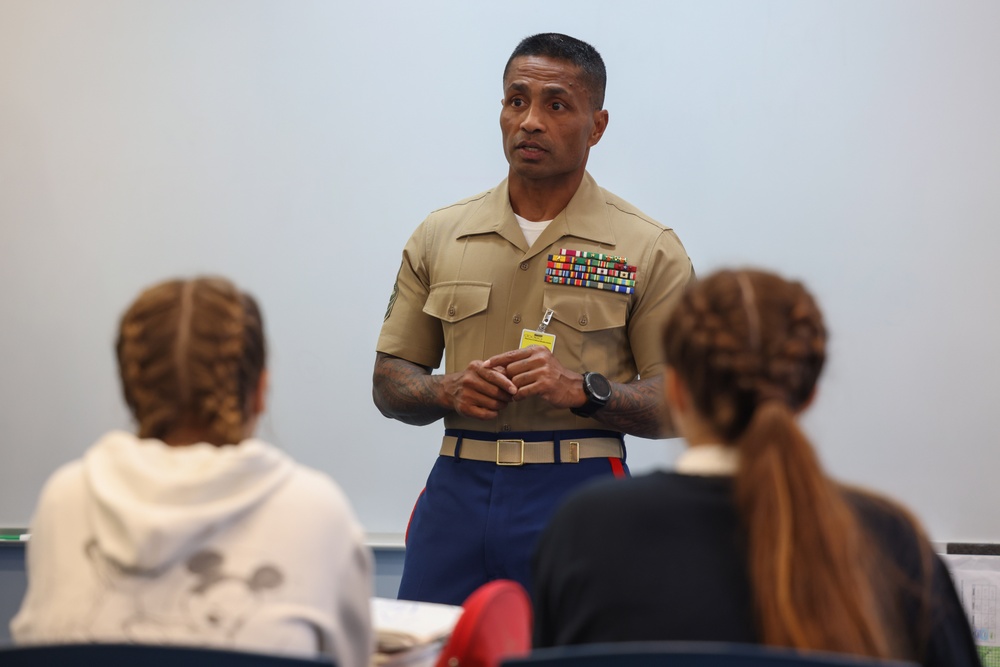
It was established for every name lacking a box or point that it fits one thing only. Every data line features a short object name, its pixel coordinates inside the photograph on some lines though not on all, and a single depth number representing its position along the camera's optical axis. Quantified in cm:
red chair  319
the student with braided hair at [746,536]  294
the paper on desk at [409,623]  333
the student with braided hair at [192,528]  308
